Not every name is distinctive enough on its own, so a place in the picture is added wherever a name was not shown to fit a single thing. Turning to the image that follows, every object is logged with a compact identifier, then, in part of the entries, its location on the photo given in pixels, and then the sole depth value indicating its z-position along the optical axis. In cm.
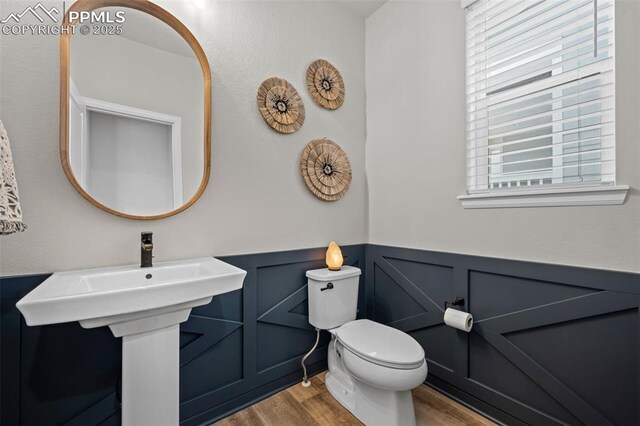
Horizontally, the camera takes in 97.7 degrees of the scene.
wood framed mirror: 123
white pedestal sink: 88
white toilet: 133
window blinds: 122
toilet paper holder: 163
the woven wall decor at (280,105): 173
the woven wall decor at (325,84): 196
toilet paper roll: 151
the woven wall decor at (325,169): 191
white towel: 78
